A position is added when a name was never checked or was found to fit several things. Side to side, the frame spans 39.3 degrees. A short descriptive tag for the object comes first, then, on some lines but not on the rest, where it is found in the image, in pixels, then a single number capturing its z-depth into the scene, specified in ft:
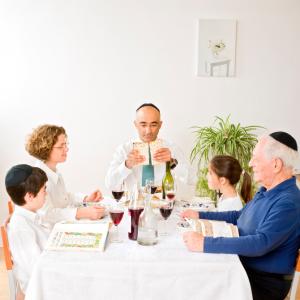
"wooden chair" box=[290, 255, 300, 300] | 5.89
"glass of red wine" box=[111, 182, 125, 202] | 7.51
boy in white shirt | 6.07
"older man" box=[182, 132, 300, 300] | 5.66
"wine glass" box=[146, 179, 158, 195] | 6.94
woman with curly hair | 8.22
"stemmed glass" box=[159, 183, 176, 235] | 6.50
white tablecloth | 5.20
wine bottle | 8.86
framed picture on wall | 12.51
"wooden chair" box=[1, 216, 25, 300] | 5.89
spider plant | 11.95
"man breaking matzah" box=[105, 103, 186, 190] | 9.64
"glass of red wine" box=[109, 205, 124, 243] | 5.92
